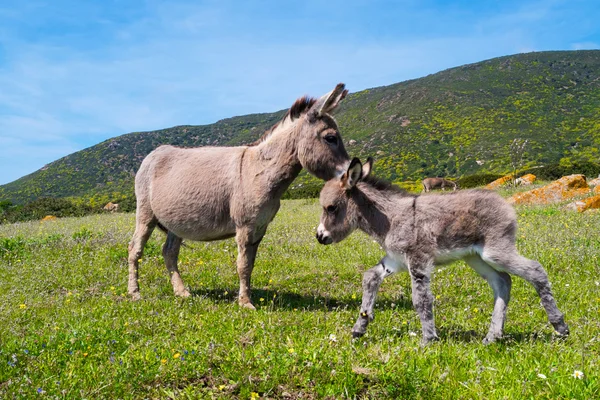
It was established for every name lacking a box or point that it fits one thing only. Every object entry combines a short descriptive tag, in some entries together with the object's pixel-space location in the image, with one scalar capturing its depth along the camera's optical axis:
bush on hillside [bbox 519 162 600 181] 35.19
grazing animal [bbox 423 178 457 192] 37.81
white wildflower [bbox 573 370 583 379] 3.62
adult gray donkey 6.71
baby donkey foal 5.05
